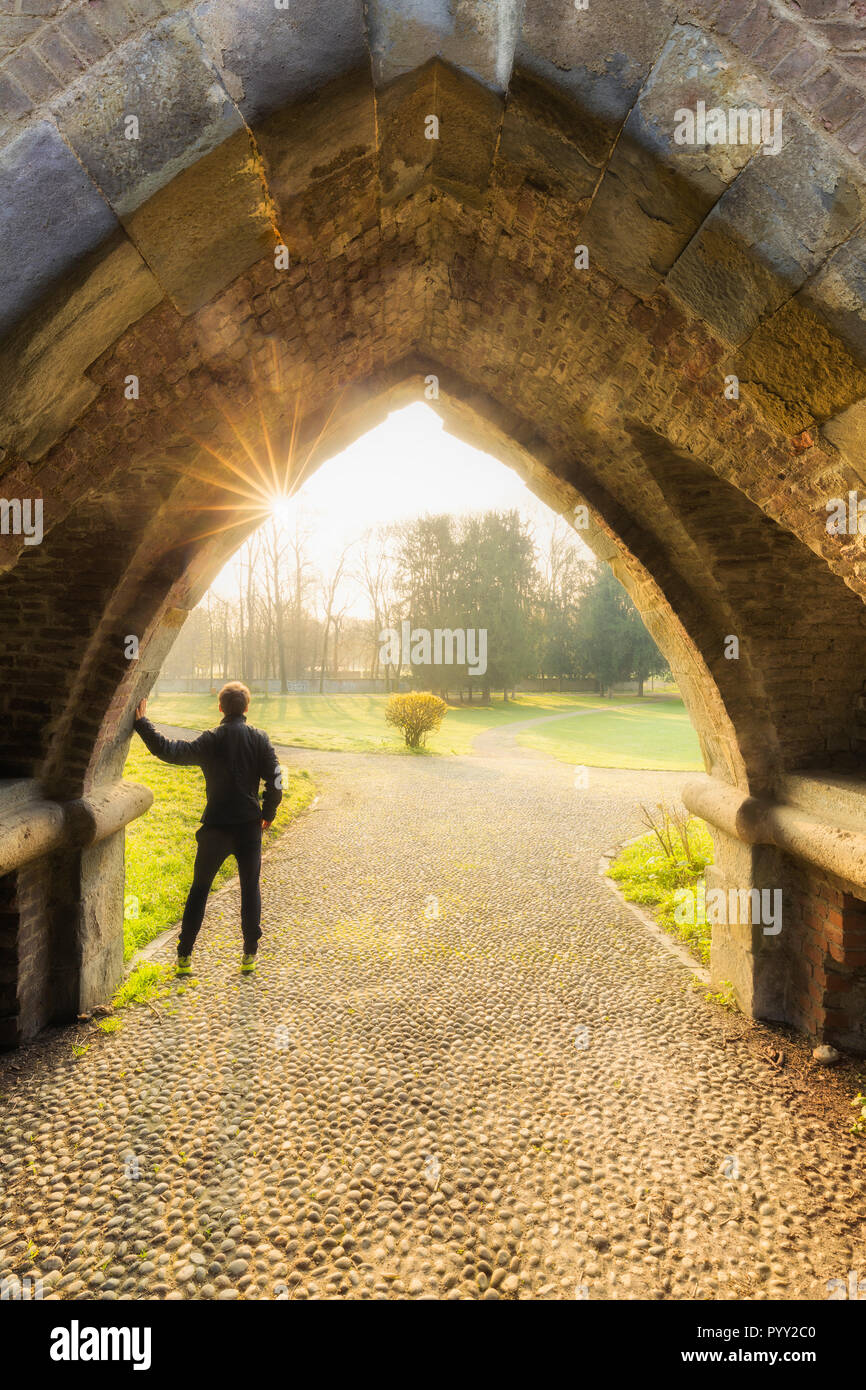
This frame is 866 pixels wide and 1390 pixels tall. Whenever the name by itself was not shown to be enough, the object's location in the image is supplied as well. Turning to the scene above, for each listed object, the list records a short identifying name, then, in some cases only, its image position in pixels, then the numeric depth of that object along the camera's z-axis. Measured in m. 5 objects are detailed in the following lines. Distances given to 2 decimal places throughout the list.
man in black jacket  4.53
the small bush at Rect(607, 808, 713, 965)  6.03
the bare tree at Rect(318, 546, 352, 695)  33.69
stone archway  1.92
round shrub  16.45
